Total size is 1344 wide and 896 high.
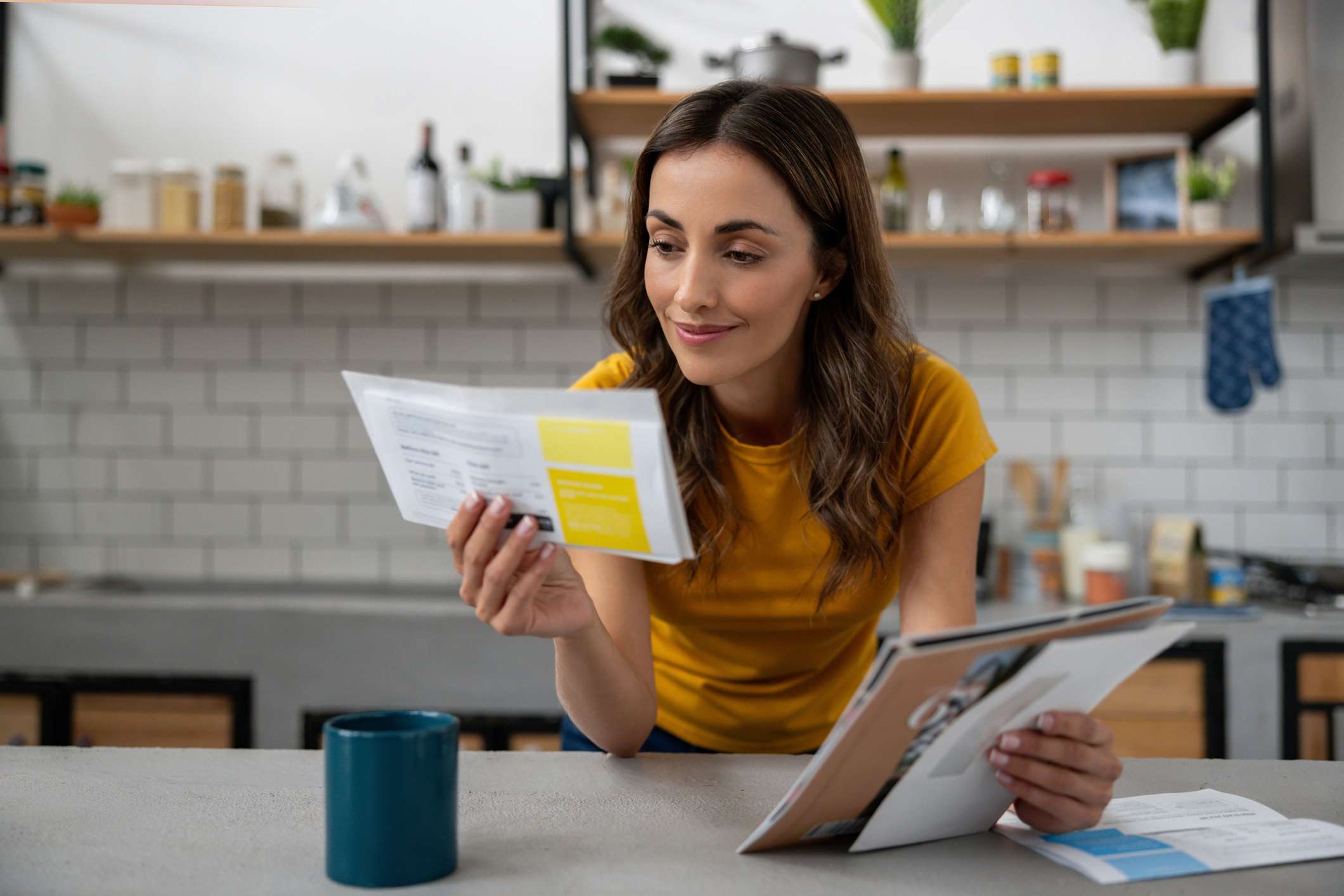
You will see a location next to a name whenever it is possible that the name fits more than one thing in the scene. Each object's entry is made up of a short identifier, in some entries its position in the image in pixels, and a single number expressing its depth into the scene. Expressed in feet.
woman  3.76
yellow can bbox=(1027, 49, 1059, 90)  8.89
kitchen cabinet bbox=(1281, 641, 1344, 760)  7.71
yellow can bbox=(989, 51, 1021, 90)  8.88
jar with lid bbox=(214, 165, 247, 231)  9.31
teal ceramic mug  2.44
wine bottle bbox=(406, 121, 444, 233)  9.08
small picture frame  9.13
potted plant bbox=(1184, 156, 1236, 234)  8.78
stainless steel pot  8.52
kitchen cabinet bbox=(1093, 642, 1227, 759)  7.77
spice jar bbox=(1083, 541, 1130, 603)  8.40
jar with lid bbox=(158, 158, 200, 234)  9.28
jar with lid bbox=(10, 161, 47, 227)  9.24
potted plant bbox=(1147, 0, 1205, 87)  9.13
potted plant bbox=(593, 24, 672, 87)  9.12
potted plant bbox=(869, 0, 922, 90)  8.96
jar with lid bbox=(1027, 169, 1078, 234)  9.12
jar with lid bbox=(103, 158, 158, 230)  9.39
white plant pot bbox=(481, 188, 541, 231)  9.05
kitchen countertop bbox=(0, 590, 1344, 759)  8.16
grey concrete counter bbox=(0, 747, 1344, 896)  2.54
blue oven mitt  8.62
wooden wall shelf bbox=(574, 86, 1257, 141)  8.71
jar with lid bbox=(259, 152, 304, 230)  9.41
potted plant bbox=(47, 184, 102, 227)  9.14
